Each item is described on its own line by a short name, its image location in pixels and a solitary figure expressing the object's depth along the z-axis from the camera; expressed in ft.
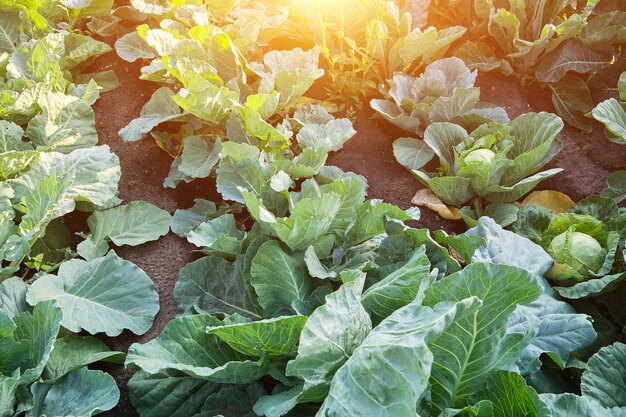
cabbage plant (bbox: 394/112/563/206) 8.58
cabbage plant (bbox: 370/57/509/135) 9.54
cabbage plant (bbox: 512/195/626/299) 7.21
